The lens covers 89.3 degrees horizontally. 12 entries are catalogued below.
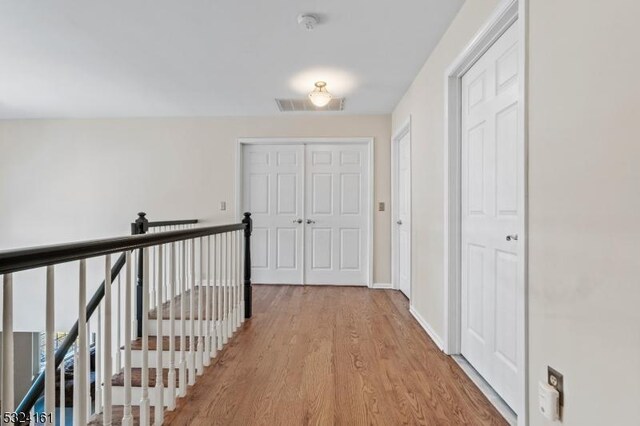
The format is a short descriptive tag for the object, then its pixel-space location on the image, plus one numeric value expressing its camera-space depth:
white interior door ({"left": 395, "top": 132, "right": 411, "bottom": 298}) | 3.77
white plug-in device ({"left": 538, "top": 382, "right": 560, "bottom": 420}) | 1.19
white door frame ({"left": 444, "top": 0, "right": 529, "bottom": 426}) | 1.88
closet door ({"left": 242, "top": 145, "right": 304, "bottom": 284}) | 4.46
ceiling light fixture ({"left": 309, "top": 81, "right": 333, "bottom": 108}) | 3.23
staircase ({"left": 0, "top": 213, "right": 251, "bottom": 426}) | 0.96
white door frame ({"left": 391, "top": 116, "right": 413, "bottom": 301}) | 4.19
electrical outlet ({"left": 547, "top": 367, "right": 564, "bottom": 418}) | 1.17
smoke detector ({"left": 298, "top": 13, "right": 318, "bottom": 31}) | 2.17
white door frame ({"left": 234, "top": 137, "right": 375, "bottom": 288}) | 4.32
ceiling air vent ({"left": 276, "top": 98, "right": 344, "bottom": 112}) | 3.83
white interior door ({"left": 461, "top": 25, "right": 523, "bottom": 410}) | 1.62
